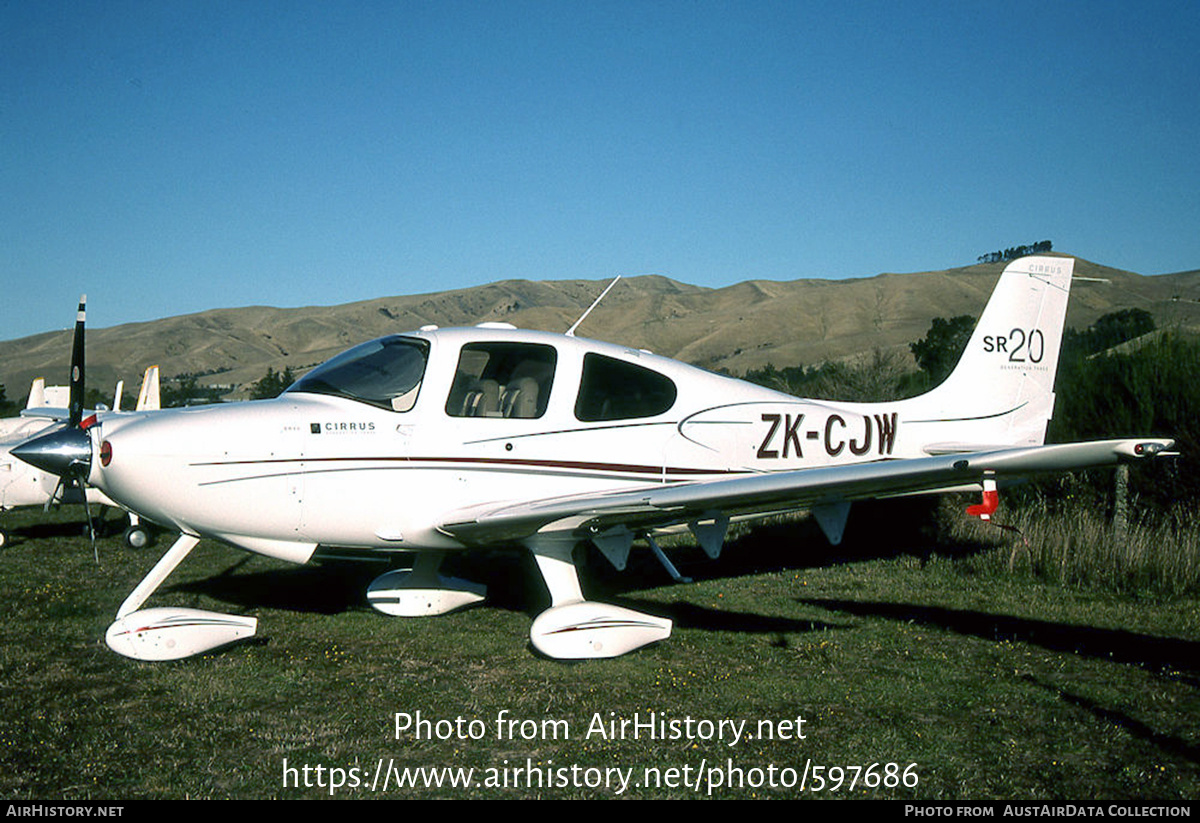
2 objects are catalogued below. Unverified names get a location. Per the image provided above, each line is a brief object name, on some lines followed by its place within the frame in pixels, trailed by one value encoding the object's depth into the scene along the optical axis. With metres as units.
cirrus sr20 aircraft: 5.50
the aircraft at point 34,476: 11.12
